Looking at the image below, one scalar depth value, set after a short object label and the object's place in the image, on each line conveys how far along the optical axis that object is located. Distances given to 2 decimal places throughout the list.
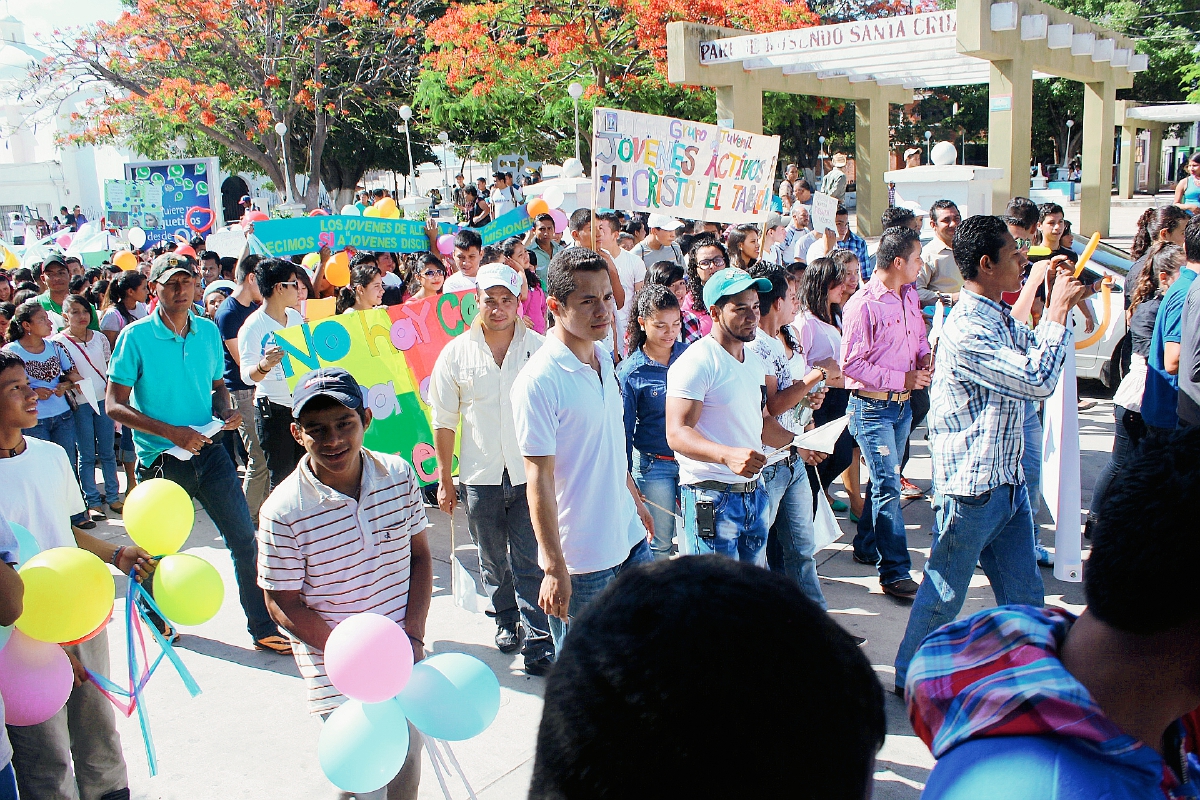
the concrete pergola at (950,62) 13.71
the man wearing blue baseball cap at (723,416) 3.81
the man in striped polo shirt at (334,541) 2.78
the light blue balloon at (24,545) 2.81
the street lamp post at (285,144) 23.38
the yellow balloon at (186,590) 3.03
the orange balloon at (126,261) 9.83
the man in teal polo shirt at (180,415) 4.73
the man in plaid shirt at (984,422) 3.49
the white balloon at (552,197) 10.41
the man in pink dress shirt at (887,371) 5.14
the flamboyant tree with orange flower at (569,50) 18.14
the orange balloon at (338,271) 7.59
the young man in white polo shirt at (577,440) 3.38
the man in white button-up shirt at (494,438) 4.53
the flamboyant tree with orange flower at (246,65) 22.94
